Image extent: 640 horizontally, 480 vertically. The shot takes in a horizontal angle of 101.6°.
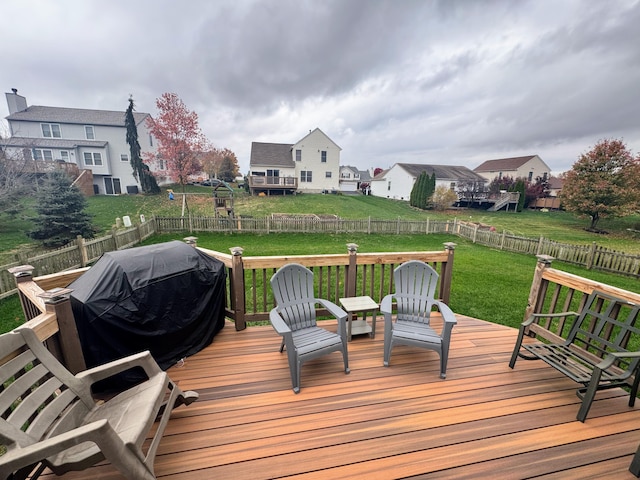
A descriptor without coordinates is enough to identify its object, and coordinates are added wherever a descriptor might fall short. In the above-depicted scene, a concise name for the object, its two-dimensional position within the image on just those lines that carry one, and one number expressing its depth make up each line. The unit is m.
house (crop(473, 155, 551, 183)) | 34.66
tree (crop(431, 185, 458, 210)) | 24.84
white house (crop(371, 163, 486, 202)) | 30.73
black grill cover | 2.35
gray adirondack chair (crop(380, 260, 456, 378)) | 3.19
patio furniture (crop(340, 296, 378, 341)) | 3.36
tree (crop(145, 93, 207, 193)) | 16.84
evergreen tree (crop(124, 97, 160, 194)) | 23.12
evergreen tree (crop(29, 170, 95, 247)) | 9.16
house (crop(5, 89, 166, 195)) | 22.11
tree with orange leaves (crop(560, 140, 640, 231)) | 17.72
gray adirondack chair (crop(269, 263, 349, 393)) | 2.54
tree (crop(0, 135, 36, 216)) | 10.86
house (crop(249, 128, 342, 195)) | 25.02
